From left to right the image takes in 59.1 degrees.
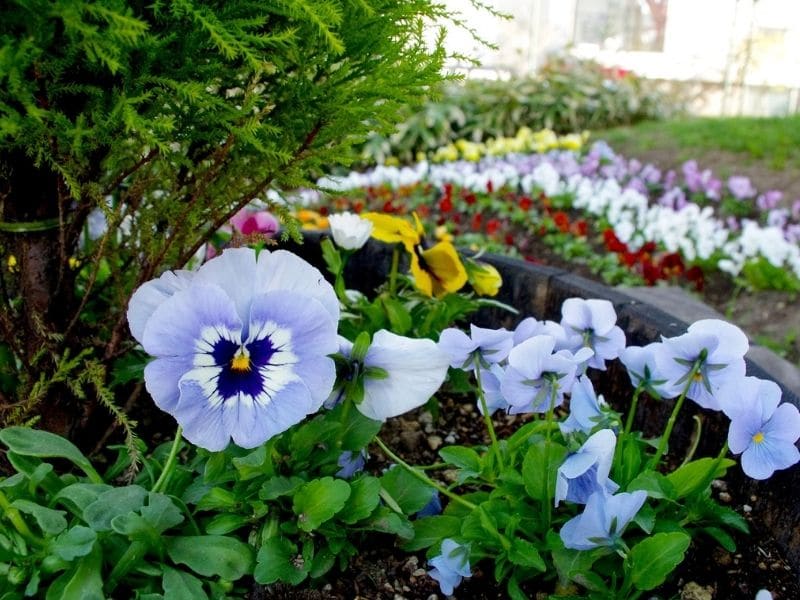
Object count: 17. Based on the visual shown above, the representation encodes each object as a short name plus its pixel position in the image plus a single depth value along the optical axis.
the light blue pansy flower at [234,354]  0.23
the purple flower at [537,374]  0.26
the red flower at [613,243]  1.00
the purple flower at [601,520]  0.24
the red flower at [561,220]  1.15
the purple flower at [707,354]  0.26
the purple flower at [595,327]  0.31
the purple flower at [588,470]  0.24
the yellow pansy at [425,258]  0.39
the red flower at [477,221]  1.24
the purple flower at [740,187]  1.37
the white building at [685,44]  4.02
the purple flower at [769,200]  1.29
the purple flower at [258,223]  0.43
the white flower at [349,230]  0.37
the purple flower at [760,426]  0.25
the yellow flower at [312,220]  0.91
